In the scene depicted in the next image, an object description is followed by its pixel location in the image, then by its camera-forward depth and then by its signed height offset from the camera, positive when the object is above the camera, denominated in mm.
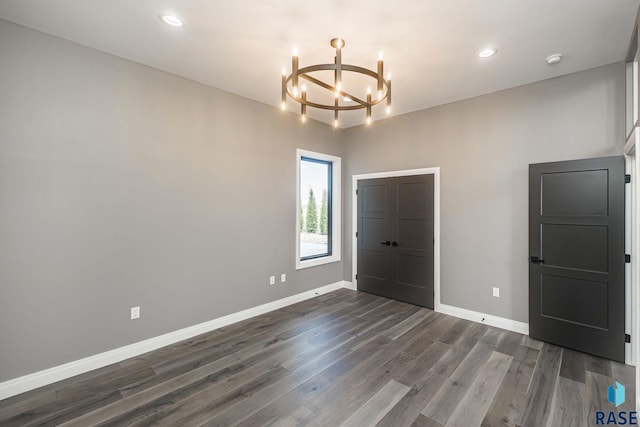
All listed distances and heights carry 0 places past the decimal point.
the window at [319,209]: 5129 +108
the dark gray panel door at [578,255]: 2922 -428
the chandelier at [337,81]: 2070 +1041
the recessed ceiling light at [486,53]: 2838 +1633
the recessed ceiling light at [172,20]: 2367 +1628
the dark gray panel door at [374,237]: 4934 -388
